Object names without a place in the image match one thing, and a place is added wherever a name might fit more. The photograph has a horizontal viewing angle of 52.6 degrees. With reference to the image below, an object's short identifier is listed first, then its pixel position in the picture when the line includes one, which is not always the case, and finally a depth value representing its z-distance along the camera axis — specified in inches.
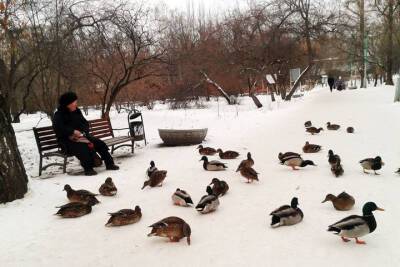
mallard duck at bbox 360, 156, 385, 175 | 299.1
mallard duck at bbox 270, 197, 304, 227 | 206.8
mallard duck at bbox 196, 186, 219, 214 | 227.0
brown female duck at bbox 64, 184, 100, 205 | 255.8
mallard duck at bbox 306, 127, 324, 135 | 535.8
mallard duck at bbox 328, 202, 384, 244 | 179.5
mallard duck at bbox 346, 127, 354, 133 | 527.8
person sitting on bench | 338.0
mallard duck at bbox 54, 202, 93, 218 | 236.7
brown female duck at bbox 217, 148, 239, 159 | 393.1
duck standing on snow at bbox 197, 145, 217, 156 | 412.5
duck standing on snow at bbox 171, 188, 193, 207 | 247.1
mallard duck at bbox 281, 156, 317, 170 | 324.8
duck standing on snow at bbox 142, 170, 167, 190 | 295.6
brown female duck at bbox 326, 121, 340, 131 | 565.7
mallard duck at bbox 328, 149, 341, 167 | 311.7
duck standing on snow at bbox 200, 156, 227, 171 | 343.9
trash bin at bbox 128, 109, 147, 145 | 451.8
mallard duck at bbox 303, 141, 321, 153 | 404.5
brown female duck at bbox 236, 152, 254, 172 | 321.1
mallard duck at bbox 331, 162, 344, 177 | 300.7
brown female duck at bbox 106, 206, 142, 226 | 219.9
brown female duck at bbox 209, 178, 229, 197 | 265.7
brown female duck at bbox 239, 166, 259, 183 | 291.2
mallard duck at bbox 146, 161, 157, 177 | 317.1
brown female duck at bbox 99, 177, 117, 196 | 277.1
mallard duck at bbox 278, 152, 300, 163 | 330.8
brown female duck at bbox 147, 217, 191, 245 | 192.9
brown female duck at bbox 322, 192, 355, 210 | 225.0
